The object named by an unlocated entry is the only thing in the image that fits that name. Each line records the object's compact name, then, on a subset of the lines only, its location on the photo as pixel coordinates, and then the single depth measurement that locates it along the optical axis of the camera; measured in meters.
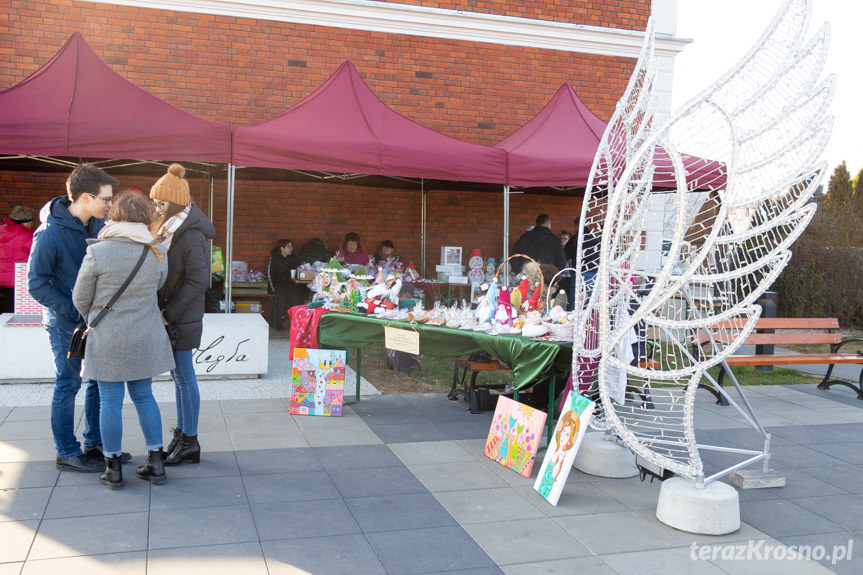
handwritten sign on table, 5.39
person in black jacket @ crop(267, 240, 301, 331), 10.70
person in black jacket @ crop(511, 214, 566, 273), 10.58
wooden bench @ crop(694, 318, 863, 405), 7.14
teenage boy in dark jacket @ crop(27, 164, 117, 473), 4.05
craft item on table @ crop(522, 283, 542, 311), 5.30
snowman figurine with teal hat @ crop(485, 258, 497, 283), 10.79
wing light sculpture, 3.51
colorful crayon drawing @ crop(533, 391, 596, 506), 4.04
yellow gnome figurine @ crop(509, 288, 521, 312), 5.50
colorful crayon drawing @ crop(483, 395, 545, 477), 4.55
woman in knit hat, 4.29
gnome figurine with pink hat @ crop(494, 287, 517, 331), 5.22
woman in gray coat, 3.80
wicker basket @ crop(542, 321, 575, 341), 4.85
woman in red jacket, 8.38
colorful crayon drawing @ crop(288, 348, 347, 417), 5.87
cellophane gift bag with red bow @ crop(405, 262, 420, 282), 10.07
